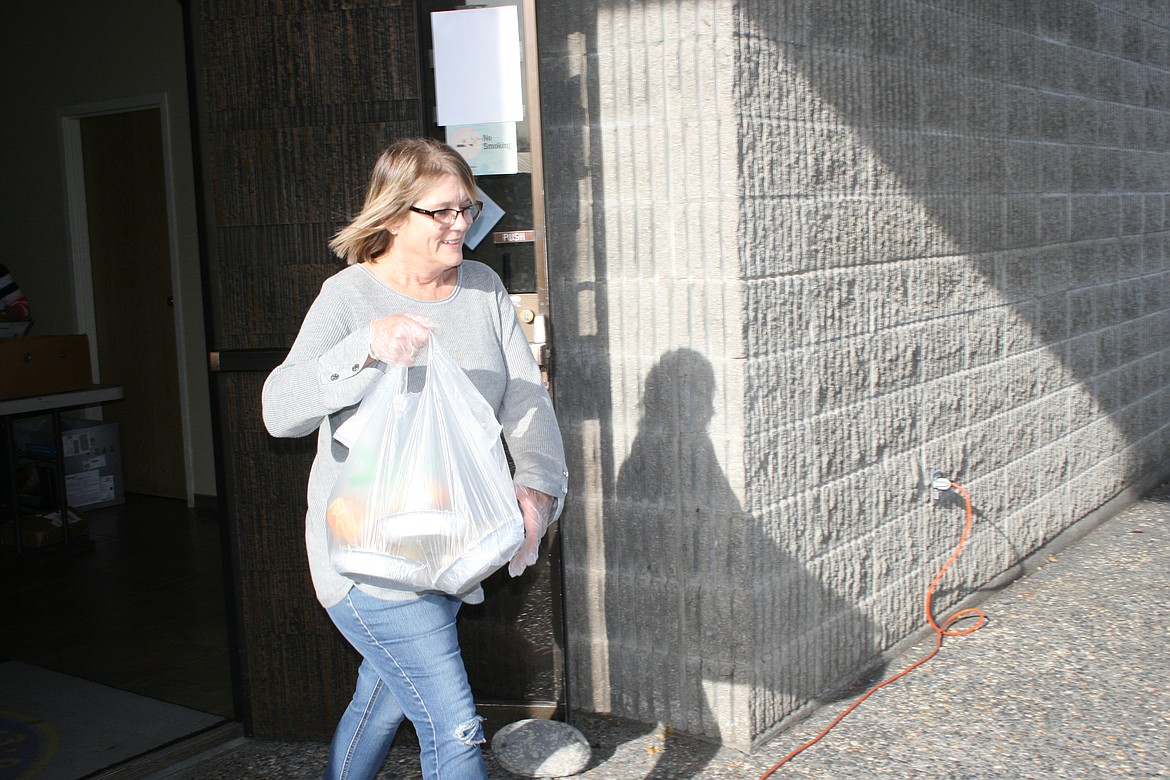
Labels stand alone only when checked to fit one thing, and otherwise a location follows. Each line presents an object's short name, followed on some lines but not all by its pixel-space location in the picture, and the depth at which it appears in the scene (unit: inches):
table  244.7
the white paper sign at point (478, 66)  123.5
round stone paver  128.3
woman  88.7
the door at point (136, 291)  295.9
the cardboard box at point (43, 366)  245.4
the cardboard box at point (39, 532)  252.2
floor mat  138.5
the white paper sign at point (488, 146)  126.4
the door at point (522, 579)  125.4
